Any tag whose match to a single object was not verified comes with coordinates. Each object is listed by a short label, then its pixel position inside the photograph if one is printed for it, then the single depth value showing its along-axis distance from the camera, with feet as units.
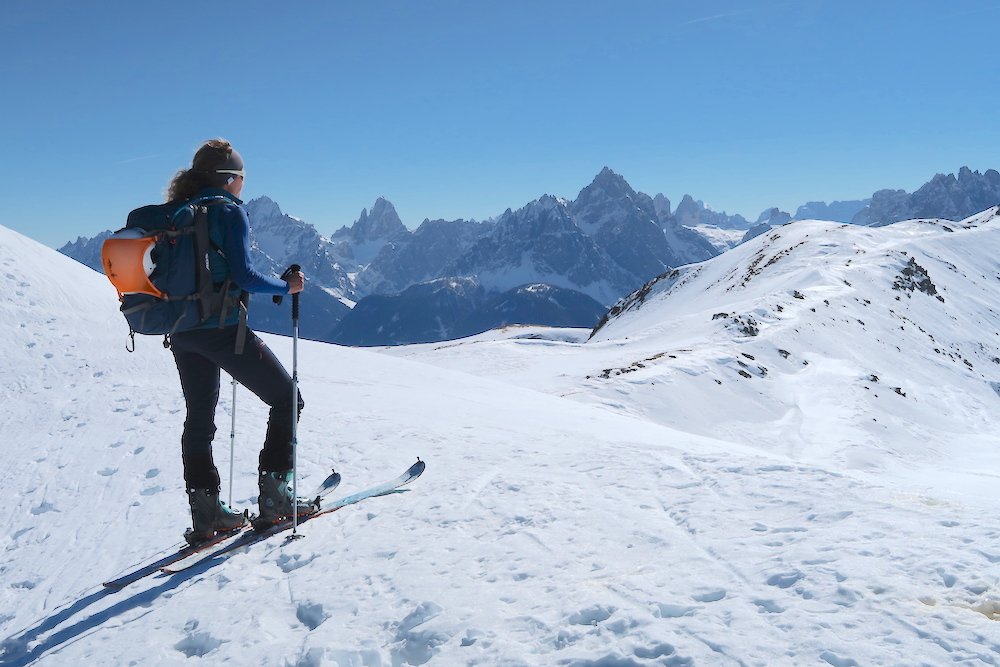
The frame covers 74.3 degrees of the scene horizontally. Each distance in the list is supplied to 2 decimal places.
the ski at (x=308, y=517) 20.30
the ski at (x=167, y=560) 19.29
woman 18.58
